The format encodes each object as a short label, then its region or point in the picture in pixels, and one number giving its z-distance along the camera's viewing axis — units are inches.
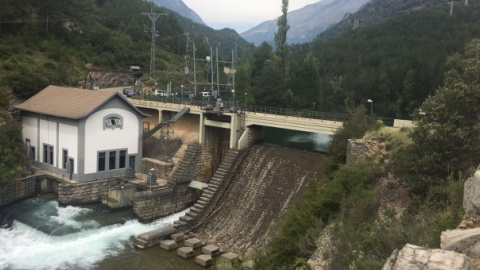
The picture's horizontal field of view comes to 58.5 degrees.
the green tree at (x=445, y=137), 713.0
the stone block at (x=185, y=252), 1026.9
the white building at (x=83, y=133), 1346.0
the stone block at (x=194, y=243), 1076.0
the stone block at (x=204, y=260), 990.4
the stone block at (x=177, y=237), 1114.8
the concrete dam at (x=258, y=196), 1119.0
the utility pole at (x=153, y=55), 2347.4
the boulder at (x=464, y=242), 358.3
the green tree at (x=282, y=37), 3009.1
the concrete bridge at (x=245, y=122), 1262.3
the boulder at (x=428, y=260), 305.7
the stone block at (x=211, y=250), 1037.6
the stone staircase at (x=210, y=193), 1192.8
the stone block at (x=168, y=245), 1069.1
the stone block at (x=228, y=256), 976.5
